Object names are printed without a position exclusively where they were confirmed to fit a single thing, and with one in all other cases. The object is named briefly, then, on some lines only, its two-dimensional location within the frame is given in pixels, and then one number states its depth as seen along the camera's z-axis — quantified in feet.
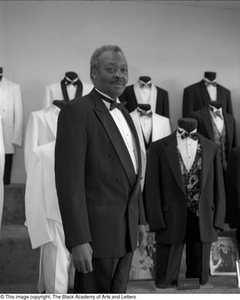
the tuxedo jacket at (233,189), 9.39
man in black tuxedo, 4.32
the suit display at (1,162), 8.12
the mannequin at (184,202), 8.55
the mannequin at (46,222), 7.55
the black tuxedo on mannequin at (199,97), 13.58
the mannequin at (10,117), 12.48
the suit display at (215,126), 11.82
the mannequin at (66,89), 12.53
